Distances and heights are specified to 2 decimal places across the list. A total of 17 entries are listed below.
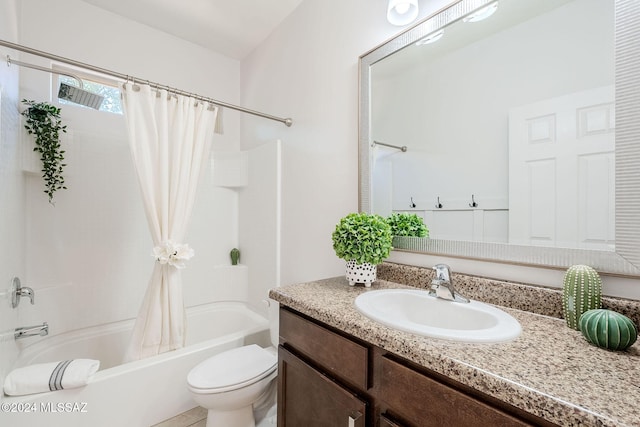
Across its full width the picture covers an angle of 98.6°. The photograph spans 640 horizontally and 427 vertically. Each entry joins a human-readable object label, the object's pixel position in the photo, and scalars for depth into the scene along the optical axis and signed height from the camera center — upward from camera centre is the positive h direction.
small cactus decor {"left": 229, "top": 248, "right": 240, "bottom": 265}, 2.66 -0.43
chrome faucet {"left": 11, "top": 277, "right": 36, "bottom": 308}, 1.44 -0.43
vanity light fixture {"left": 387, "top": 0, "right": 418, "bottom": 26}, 1.24 +0.92
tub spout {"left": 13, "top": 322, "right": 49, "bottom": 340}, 1.54 -0.68
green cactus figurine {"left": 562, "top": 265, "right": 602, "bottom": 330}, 0.73 -0.23
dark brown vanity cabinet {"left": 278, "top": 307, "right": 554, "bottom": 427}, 0.57 -0.47
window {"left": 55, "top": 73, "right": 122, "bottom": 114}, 2.17 +0.97
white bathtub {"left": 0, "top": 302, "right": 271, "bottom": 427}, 1.29 -0.92
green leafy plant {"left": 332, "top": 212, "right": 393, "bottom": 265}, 1.17 -0.12
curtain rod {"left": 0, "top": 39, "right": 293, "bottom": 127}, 1.24 +0.75
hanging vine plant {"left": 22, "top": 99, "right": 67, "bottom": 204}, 1.73 +0.50
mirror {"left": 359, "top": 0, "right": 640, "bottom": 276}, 0.78 +0.28
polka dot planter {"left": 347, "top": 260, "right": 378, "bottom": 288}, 1.20 -0.28
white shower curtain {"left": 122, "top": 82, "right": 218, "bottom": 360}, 1.61 +0.09
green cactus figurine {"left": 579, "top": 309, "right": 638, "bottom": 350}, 0.61 -0.28
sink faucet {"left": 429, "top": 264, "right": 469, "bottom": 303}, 0.99 -0.28
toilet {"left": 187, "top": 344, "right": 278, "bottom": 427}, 1.30 -0.83
